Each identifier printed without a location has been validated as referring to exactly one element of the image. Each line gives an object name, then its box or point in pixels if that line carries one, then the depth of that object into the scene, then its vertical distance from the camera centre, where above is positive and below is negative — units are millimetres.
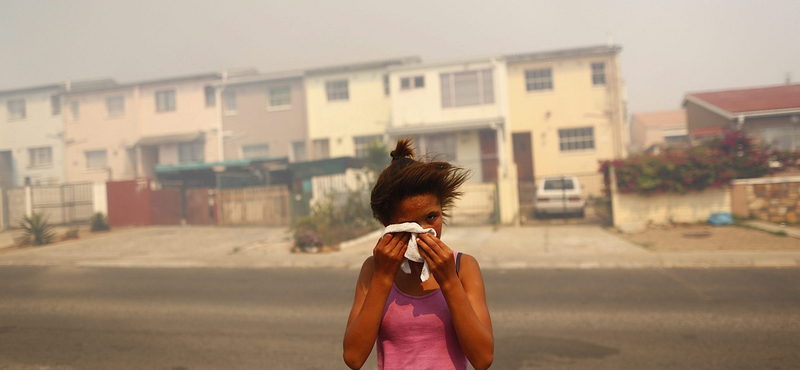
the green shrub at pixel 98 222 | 19531 -323
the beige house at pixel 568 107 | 26016 +3887
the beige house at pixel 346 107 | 27578 +4760
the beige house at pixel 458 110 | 24219 +3836
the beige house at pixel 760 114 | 18781 +2210
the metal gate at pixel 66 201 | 20172 +569
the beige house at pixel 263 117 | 29203 +4726
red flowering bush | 15391 +345
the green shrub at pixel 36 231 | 14742 -392
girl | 1891 -389
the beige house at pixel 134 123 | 29922 +4946
